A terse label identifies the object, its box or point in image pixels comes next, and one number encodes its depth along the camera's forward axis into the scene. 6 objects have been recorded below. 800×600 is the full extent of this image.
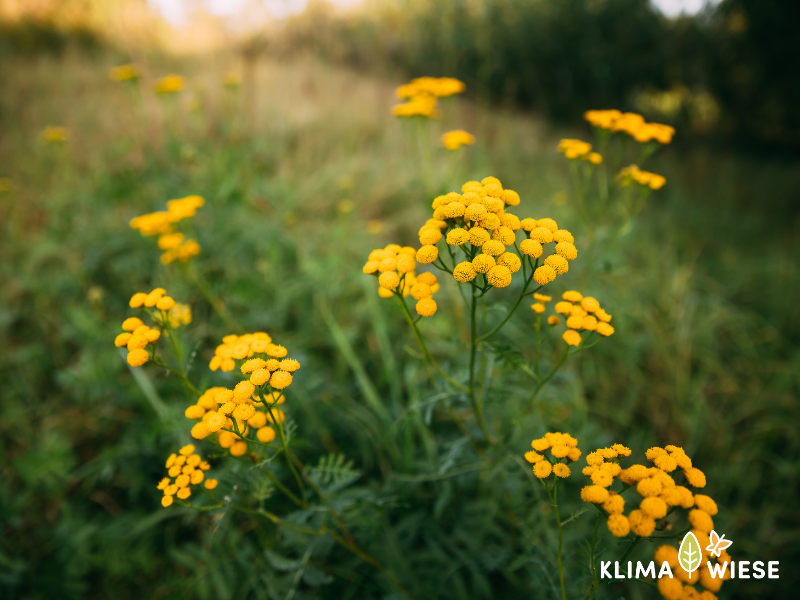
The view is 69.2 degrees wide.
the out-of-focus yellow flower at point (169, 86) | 0.52
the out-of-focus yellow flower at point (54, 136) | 0.53
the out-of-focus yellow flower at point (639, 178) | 0.35
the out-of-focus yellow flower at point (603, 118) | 0.35
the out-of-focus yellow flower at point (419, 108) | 0.38
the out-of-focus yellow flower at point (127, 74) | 0.52
